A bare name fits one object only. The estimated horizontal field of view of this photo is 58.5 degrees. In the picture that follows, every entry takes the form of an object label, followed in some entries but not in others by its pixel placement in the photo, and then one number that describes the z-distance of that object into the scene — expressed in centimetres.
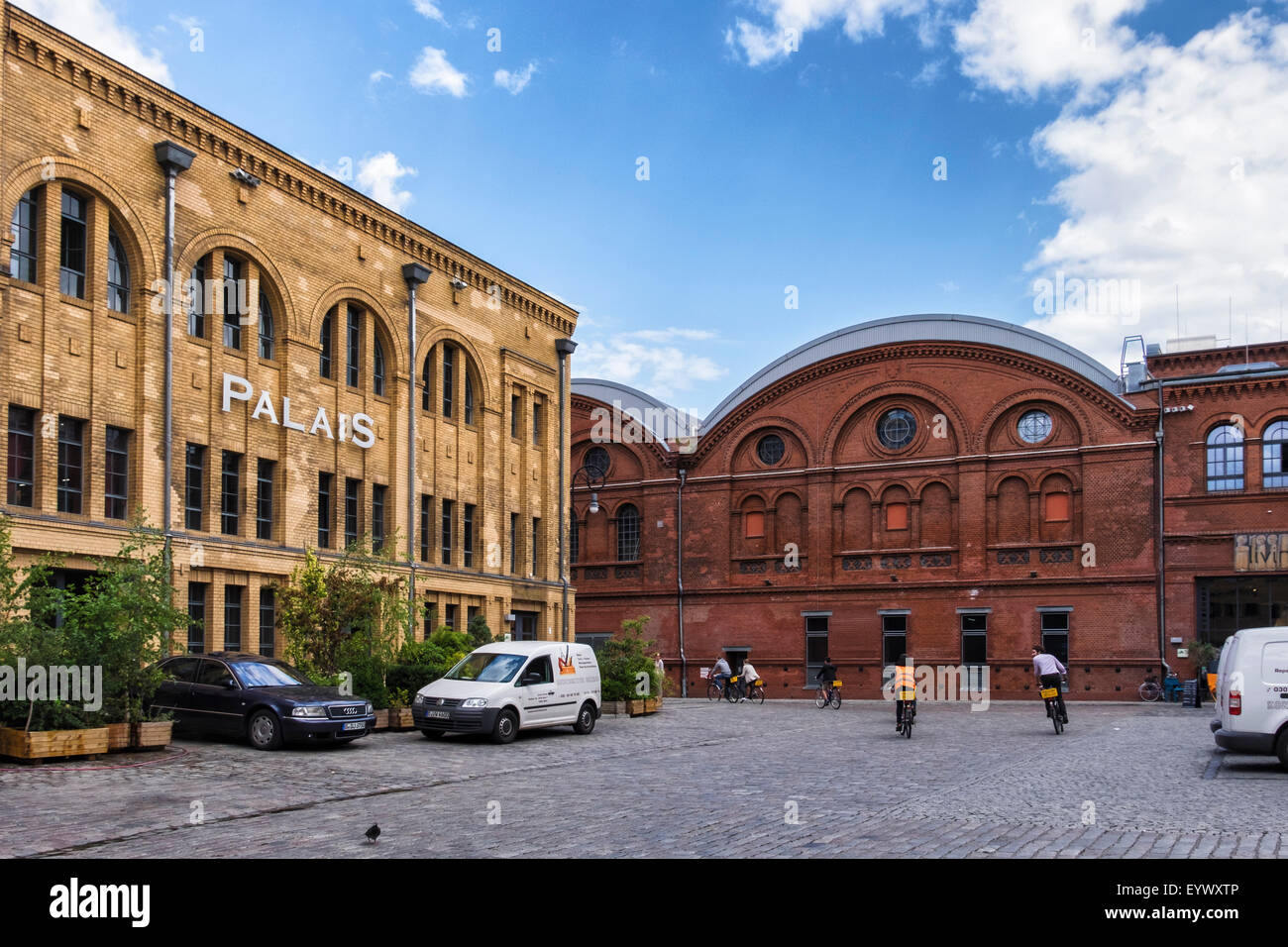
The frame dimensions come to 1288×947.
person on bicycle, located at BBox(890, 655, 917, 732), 2275
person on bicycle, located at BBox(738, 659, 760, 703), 3894
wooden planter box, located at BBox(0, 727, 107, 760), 1529
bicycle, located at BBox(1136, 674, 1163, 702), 3834
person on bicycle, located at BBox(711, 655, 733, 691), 3993
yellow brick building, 2027
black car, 1803
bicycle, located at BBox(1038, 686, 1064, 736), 2391
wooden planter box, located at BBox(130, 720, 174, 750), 1689
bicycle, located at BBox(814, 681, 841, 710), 3564
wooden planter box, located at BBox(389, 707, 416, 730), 2223
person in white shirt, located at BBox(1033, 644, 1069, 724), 2370
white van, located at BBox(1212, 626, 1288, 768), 1540
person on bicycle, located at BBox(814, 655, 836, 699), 3606
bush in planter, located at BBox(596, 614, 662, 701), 2850
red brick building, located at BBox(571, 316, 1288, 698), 3931
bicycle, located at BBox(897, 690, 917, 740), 2278
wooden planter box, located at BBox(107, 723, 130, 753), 1656
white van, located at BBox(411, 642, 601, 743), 2019
